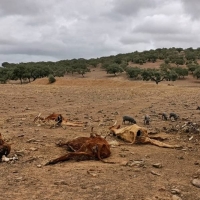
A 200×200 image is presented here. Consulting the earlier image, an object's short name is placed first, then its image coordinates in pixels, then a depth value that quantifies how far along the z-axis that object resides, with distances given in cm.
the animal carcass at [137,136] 770
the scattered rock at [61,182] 499
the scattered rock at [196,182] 511
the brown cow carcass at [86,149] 623
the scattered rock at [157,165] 592
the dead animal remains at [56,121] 949
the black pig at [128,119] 1009
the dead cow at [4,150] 623
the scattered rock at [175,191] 479
